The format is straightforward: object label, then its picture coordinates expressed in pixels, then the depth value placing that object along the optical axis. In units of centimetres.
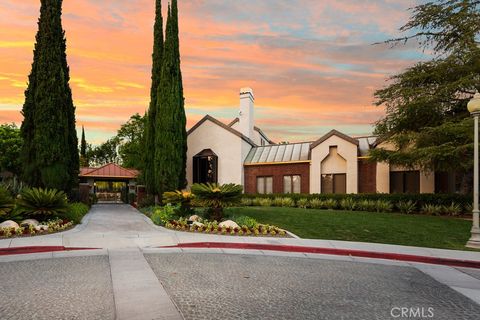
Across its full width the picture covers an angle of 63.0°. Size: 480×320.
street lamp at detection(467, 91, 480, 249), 1138
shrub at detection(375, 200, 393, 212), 2167
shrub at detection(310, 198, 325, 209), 2394
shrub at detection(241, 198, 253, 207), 2702
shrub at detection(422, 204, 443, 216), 2027
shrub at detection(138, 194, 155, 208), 2611
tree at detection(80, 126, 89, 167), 7188
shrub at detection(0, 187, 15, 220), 1251
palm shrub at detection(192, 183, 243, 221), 1453
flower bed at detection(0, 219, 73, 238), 1150
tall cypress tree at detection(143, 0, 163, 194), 2595
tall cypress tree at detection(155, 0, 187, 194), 2383
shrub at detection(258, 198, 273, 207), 2628
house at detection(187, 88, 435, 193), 2497
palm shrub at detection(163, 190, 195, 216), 1581
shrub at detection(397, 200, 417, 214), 2111
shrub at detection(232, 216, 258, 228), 1392
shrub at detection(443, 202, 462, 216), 1978
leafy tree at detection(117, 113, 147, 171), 5084
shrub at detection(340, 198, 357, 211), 2272
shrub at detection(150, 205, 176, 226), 1560
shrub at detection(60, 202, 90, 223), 1466
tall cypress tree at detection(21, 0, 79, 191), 1734
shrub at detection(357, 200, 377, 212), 2212
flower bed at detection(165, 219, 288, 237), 1313
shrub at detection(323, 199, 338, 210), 2344
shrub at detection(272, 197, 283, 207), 2578
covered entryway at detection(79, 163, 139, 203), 3630
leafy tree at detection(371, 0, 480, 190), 1892
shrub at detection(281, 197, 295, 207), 2534
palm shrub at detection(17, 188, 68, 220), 1316
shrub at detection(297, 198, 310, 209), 2464
